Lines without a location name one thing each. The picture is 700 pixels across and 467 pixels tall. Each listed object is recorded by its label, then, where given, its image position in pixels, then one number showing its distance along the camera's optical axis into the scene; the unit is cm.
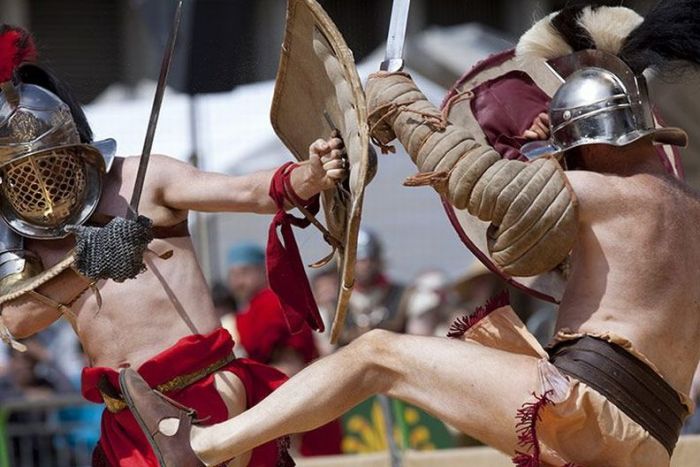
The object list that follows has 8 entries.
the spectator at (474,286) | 2002
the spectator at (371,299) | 1837
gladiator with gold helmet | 1055
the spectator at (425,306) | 1848
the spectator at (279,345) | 1730
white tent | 2055
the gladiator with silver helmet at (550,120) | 969
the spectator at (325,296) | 1819
